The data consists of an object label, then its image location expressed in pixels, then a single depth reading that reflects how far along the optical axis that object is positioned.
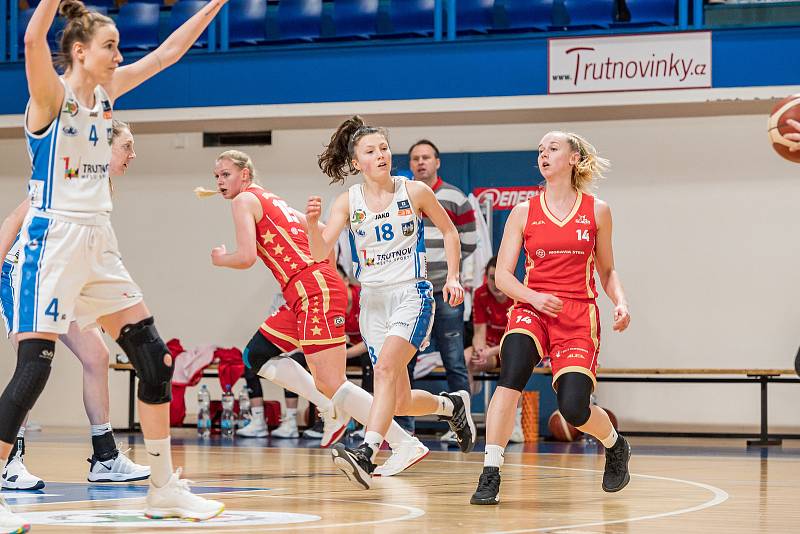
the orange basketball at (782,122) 8.52
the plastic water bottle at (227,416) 19.17
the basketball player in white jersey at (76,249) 7.07
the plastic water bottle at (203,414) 19.16
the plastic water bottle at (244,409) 19.92
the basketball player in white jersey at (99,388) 10.44
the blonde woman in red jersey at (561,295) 9.03
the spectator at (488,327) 18.02
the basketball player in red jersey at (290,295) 11.85
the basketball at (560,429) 18.11
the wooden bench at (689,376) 17.81
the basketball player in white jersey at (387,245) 10.33
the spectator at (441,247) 16.06
